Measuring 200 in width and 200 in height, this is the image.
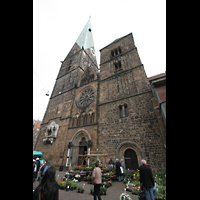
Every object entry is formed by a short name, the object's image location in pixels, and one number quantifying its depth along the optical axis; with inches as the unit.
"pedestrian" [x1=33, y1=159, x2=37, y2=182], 246.5
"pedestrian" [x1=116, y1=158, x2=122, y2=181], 281.4
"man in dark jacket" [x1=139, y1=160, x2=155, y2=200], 144.6
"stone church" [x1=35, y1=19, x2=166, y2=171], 333.4
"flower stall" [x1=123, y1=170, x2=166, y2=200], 161.0
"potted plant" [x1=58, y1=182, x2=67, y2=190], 207.1
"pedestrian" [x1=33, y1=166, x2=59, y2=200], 76.2
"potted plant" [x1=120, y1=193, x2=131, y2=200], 143.3
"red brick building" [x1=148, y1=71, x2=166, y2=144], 302.0
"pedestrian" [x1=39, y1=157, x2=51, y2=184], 146.0
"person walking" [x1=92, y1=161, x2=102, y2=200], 144.7
